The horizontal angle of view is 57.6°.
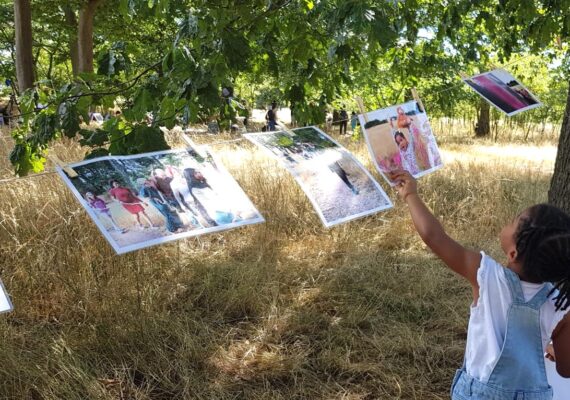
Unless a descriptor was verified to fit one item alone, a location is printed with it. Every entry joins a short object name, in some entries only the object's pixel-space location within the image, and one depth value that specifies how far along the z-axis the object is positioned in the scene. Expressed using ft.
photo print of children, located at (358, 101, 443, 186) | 8.93
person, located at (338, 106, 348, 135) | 58.75
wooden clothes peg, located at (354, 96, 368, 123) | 8.76
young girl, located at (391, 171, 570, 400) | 4.37
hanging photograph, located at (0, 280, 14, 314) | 5.45
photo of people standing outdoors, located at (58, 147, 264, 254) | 6.70
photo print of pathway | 8.27
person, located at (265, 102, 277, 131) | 53.60
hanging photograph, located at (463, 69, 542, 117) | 11.04
